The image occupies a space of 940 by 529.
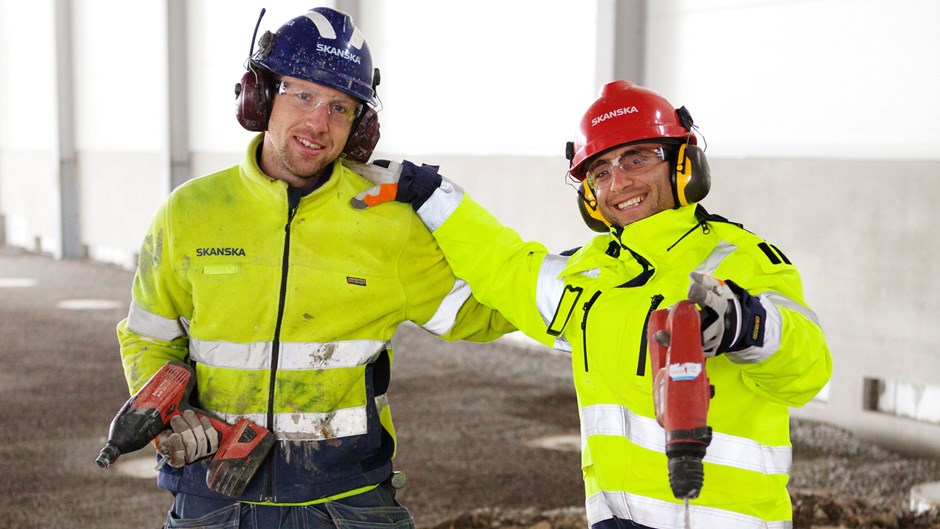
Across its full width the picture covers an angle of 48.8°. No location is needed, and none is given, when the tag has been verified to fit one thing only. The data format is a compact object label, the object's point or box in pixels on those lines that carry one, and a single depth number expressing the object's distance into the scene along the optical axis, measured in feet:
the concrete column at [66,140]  61.82
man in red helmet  7.70
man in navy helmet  9.08
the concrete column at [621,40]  29.50
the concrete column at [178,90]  51.62
